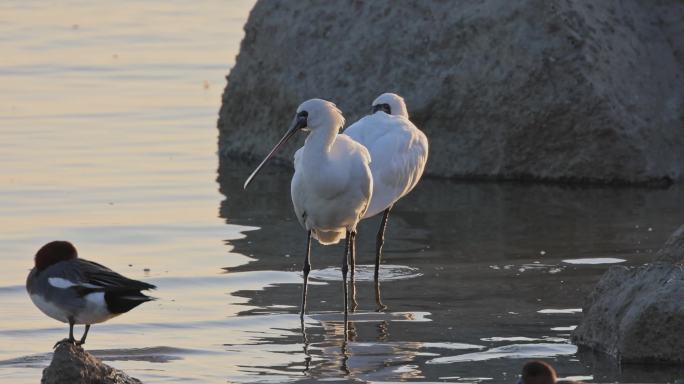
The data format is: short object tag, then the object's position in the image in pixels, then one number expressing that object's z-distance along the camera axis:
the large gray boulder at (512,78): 30.34
